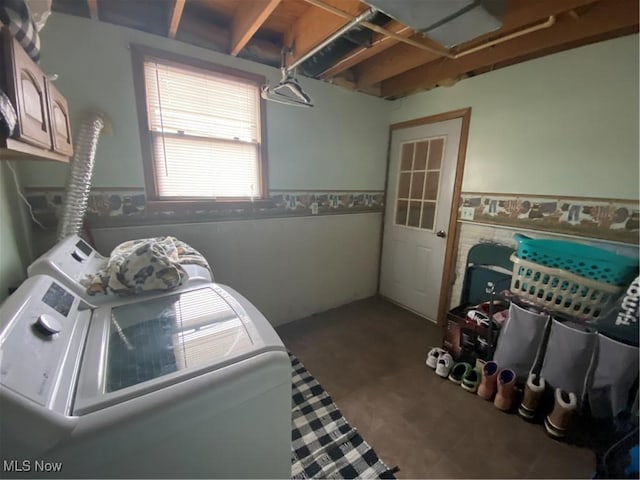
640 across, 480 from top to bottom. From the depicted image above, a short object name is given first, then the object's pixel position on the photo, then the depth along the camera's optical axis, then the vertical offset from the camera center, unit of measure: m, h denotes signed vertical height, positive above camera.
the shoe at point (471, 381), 1.87 -1.34
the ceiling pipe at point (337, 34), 1.38 +0.87
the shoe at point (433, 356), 2.11 -1.33
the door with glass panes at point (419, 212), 2.60 -0.26
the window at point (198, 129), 1.82 +0.40
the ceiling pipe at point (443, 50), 1.34 +0.92
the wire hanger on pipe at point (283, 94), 1.85 +0.67
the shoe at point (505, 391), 1.69 -1.26
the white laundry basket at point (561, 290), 1.50 -0.59
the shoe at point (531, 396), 1.60 -1.23
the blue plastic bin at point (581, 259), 1.42 -0.39
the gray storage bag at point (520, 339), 1.68 -0.96
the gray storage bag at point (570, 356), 1.51 -0.95
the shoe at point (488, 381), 1.77 -1.26
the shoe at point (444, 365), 2.01 -1.33
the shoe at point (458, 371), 1.96 -1.36
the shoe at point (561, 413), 1.49 -1.24
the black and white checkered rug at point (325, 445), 1.35 -1.42
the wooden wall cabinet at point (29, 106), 0.73 +0.24
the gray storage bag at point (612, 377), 1.39 -0.98
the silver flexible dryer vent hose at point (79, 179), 1.44 +0.00
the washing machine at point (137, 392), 0.53 -0.51
